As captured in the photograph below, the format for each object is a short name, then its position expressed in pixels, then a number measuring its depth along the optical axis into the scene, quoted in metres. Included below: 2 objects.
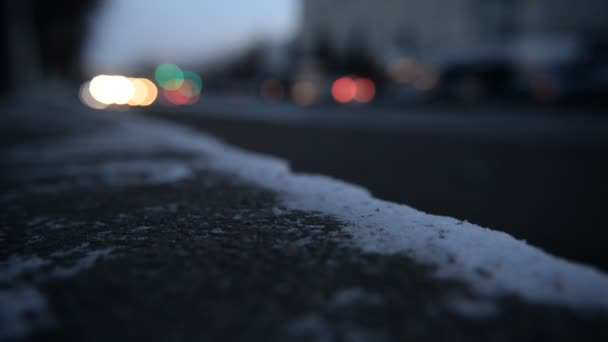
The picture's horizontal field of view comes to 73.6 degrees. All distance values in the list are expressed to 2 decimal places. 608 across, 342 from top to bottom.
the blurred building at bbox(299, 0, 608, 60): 32.66
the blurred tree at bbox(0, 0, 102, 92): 15.05
